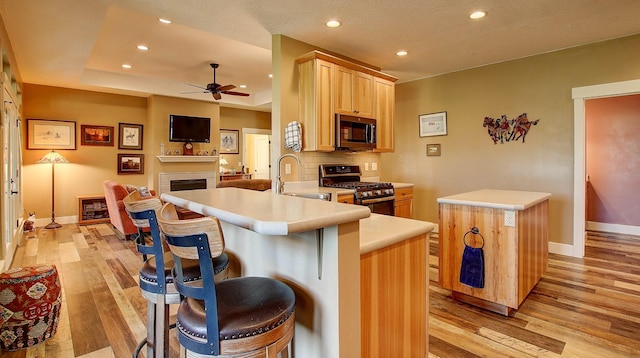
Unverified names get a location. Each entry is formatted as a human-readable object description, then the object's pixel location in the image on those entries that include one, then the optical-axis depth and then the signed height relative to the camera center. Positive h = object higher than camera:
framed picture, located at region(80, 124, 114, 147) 6.54 +0.87
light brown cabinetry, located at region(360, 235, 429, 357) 1.34 -0.55
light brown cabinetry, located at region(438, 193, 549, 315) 2.49 -0.59
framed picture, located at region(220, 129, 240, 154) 8.65 +0.98
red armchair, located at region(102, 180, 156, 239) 4.79 -0.44
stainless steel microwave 3.94 +0.57
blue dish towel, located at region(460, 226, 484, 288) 2.57 -0.70
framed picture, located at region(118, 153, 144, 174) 6.97 +0.31
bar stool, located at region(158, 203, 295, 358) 1.04 -0.46
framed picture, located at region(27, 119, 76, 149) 6.00 +0.83
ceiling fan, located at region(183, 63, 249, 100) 5.59 +1.54
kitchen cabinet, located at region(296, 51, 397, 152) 3.69 +1.00
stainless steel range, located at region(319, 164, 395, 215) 3.72 -0.11
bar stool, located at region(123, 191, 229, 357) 1.51 -0.46
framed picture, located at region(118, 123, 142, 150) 6.98 +0.90
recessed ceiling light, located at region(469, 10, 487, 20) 3.10 +1.57
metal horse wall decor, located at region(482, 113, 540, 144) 4.39 +0.69
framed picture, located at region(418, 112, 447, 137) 5.15 +0.85
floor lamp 5.79 +0.28
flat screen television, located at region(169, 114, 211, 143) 7.04 +1.08
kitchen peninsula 1.11 -0.31
